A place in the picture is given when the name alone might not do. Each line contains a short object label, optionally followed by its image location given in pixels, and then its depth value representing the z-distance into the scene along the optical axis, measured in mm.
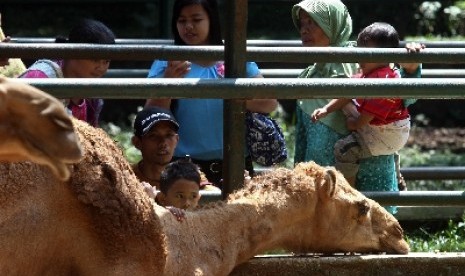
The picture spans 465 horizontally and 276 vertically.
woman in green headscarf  13062
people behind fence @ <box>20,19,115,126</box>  11859
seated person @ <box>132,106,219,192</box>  12305
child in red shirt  12648
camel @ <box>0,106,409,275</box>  9344
